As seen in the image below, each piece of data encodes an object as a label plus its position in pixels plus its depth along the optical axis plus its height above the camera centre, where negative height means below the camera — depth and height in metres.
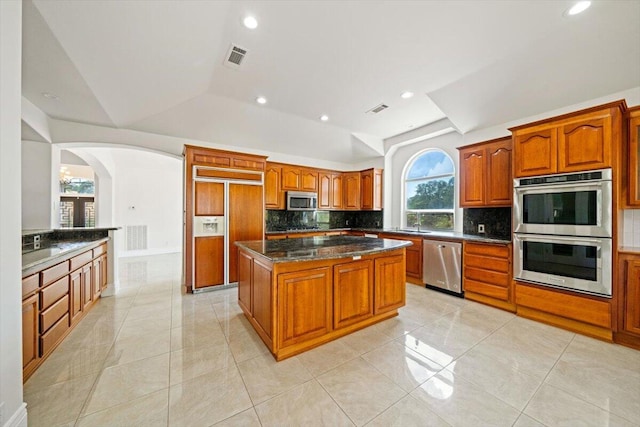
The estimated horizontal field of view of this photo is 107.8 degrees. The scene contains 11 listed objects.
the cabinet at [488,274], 3.12 -0.87
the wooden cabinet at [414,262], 4.18 -0.89
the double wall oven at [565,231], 2.40 -0.20
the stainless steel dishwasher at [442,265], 3.64 -0.85
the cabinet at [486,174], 3.33 +0.59
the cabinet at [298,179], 5.20 +0.80
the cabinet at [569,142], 2.37 +0.79
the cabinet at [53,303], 1.79 -0.86
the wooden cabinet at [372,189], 5.59 +0.58
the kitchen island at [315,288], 2.06 -0.76
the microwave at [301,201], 5.22 +0.28
